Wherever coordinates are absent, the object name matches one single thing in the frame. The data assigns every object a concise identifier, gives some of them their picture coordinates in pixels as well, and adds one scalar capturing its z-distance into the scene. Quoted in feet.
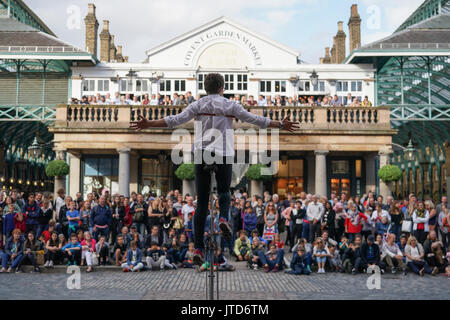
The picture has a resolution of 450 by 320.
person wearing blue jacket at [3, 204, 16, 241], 46.73
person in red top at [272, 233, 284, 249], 46.06
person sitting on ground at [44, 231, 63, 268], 45.88
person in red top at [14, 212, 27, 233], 47.09
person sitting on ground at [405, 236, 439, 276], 44.55
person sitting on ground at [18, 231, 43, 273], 45.03
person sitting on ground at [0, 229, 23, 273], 44.60
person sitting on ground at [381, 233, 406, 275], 45.16
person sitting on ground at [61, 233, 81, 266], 45.75
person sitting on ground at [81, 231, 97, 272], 45.16
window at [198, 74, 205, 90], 88.59
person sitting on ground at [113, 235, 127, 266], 46.26
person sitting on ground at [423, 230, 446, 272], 44.64
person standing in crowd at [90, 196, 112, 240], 47.91
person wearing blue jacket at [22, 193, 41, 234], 47.91
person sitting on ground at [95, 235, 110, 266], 46.26
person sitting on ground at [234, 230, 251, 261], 48.52
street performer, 17.85
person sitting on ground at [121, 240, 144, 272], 44.91
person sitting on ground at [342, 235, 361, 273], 44.80
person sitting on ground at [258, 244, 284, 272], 45.09
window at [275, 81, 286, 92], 88.02
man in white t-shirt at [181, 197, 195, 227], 49.34
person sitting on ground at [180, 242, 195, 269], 46.75
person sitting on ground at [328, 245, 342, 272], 45.57
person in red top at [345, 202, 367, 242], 48.62
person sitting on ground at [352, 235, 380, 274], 44.55
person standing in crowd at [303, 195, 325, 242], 49.24
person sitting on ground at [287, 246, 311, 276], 43.47
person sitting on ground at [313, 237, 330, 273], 44.91
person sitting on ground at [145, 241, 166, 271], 45.70
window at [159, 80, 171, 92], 87.76
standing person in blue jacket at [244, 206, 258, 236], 50.49
